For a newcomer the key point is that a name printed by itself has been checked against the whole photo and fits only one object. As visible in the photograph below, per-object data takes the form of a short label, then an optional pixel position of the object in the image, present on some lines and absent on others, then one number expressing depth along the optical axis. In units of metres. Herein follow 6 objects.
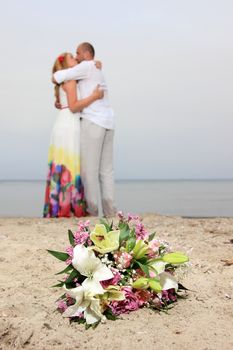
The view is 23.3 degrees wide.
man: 7.32
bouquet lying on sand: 2.81
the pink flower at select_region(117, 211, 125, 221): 3.02
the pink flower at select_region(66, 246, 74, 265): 2.93
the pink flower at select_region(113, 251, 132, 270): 2.91
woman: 7.32
